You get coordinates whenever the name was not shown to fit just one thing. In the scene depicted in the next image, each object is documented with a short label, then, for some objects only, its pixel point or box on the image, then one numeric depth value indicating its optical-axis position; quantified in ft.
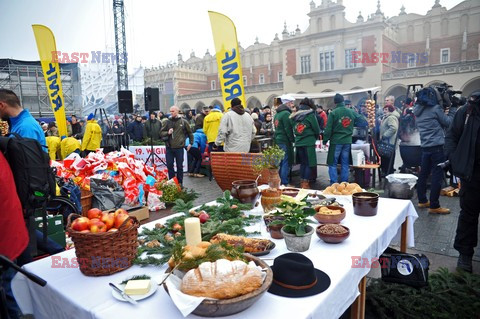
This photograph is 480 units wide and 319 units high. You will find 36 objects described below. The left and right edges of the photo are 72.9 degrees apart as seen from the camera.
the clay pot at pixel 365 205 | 7.80
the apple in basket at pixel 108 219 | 5.28
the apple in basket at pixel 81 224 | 5.16
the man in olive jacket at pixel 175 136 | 23.68
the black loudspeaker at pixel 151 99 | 32.94
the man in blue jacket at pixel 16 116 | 10.44
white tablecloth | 4.16
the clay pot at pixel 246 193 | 8.35
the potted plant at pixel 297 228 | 5.81
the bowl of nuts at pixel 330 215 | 7.10
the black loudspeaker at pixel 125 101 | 30.76
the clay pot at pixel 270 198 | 8.00
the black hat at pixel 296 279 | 4.50
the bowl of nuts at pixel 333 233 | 6.14
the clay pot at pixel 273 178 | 8.20
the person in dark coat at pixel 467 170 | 10.03
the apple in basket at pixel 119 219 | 5.28
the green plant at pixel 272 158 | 8.23
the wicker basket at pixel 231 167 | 12.85
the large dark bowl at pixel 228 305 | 3.78
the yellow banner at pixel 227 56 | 23.70
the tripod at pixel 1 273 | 3.52
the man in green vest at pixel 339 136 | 20.02
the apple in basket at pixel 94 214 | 5.55
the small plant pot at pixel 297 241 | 5.80
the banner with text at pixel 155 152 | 31.99
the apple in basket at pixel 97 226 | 5.09
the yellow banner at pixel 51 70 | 32.99
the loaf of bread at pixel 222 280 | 3.92
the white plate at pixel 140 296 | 4.38
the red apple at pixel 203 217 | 7.21
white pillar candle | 5.58
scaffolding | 74.79
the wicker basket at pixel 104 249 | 4.94
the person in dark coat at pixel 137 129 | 42.11
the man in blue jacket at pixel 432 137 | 16.01
